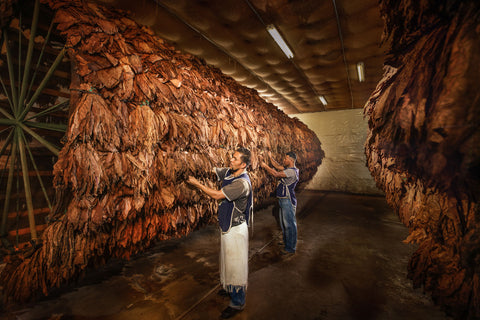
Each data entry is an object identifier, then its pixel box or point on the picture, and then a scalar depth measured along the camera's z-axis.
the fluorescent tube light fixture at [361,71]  5.48
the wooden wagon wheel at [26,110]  2.69
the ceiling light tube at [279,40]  3.90
